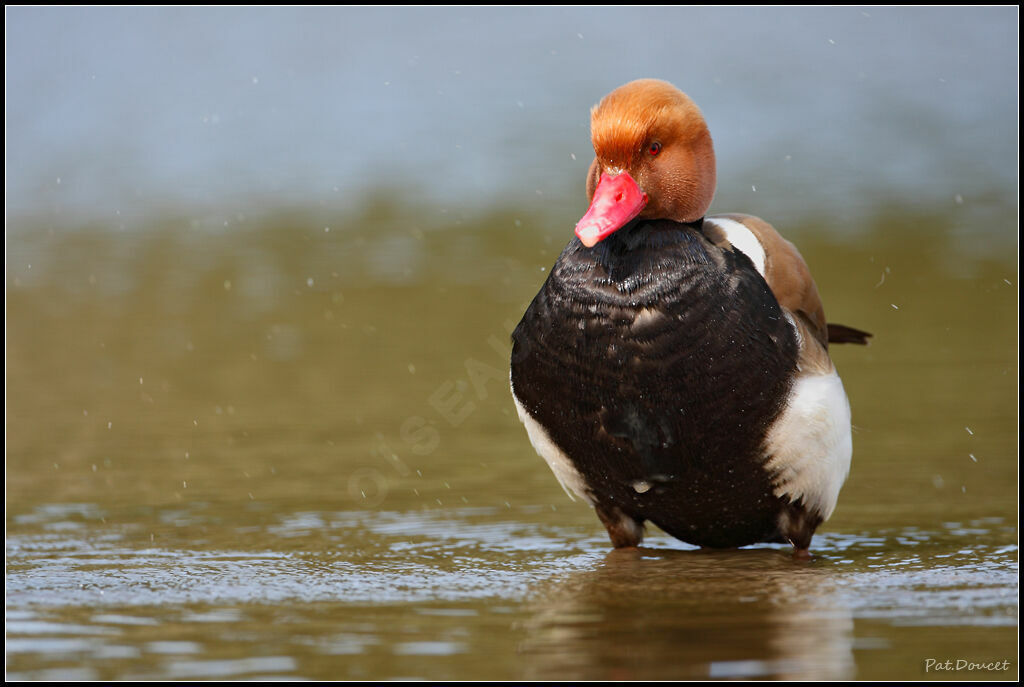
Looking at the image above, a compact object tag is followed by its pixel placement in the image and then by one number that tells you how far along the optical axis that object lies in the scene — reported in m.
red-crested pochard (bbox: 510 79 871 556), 9.42
